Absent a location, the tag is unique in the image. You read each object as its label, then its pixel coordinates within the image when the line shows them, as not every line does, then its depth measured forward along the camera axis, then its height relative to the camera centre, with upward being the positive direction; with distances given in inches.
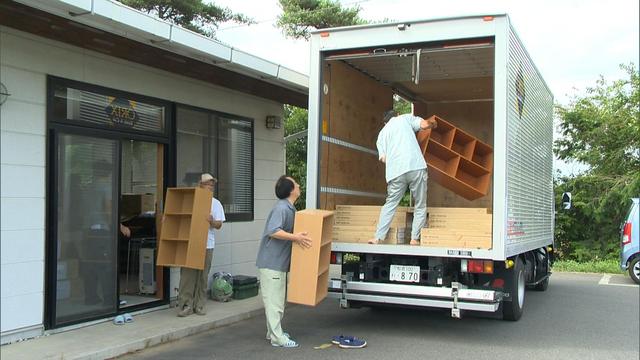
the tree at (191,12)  721.6 +215.6
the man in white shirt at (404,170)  256.1 +6.2
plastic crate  326.3 -61.2
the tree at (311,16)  778.8 +223.1
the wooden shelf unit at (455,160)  281.1 +12.2
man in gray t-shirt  229.1 -32.0
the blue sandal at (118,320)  258.5 -61.6
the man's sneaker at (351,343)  234.4 -64.3
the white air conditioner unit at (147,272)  309.9 -48.4
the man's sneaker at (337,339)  238.5 -64.1
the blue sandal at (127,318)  262.3 -61.5
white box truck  233.8 +14.9
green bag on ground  318.3 -58.3
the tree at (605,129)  675.4 +68.5
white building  221.3 +17.1
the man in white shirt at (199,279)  279.0 -47.1
